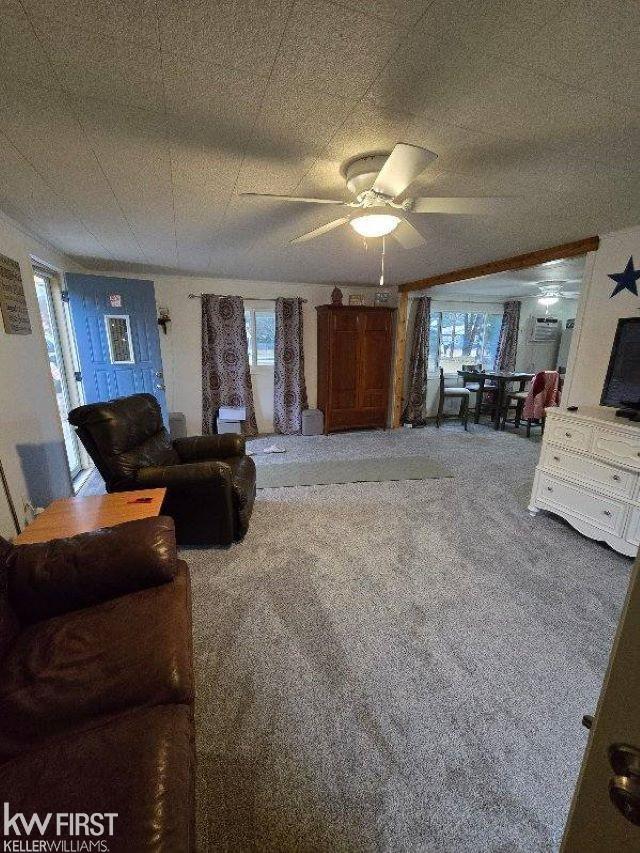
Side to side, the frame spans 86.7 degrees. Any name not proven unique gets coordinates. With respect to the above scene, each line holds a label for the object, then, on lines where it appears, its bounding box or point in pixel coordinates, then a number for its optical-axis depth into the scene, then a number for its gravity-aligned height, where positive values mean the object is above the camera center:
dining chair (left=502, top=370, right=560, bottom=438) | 4.59 -0.67
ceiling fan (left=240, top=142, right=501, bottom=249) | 1.23 +0.62
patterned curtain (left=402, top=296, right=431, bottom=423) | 5.56 -0.47
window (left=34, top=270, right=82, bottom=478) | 3.23 -0.21
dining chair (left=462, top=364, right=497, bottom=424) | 5.42 -0.72
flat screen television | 2.36 -0.15
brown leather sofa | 0.69 -0.91
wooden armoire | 4.75 -0.31
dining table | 5.29 -0.56
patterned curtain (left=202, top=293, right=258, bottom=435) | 4.59 -0.24
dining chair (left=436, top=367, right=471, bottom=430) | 5.46 -0.82
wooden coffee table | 1.55 -0.86
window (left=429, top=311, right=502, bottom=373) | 6.07 +0.08
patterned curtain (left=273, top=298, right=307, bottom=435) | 4.84 -0.43
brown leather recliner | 2.14 -0.87
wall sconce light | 4.42 +0.28
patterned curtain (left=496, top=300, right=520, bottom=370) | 6.02 +0.11
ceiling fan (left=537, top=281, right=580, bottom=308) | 5.28 +0.83
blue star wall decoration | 2.45 +0.48
